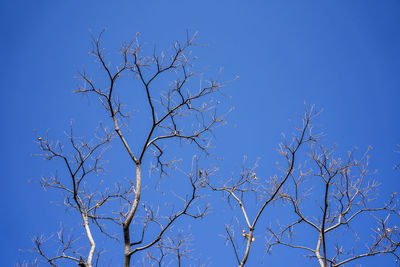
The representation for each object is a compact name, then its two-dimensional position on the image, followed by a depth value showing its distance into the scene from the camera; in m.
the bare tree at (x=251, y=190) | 5.96
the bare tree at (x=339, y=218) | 6.52
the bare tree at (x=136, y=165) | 5.88
